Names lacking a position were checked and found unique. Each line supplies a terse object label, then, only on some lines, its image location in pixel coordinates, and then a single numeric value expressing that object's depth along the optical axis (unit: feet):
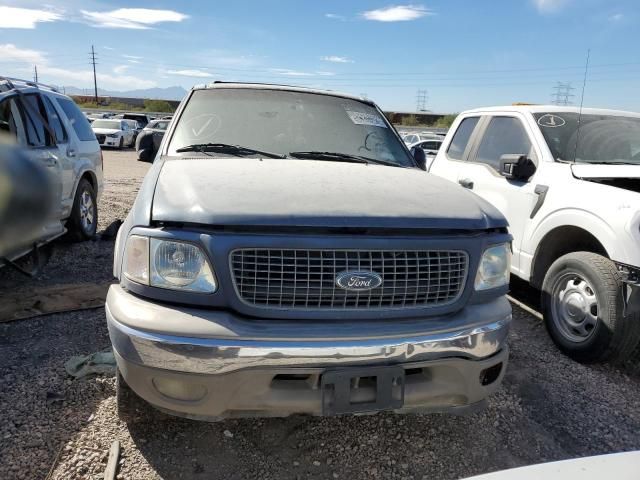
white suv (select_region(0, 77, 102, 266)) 15.51
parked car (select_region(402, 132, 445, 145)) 64.41
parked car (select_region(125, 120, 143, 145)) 87.11
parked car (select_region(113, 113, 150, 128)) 116.93
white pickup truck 11.36
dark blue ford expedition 6.77
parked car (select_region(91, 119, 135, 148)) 77.10
